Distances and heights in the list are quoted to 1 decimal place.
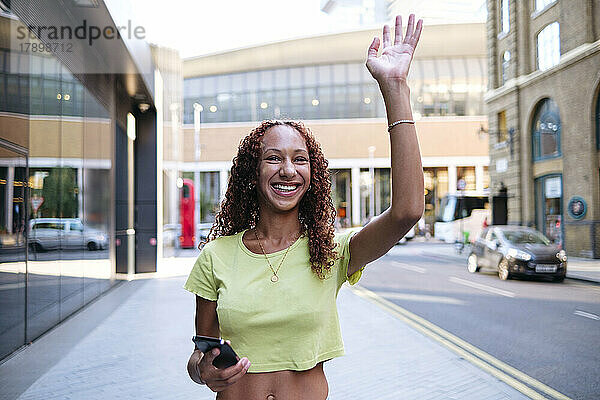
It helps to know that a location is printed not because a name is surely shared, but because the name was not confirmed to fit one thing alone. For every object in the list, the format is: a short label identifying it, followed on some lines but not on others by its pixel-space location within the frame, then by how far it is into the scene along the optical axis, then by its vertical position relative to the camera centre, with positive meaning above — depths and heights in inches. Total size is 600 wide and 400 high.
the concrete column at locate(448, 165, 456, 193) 1941.4 +93.4
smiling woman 69.9 -7.0
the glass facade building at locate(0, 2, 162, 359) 265.4 +16.0
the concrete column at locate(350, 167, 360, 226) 2000.5 +64.0
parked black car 471.5 -43.1
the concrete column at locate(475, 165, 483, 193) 1948.8 +96.7
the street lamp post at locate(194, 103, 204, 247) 1208.0 +193.4
